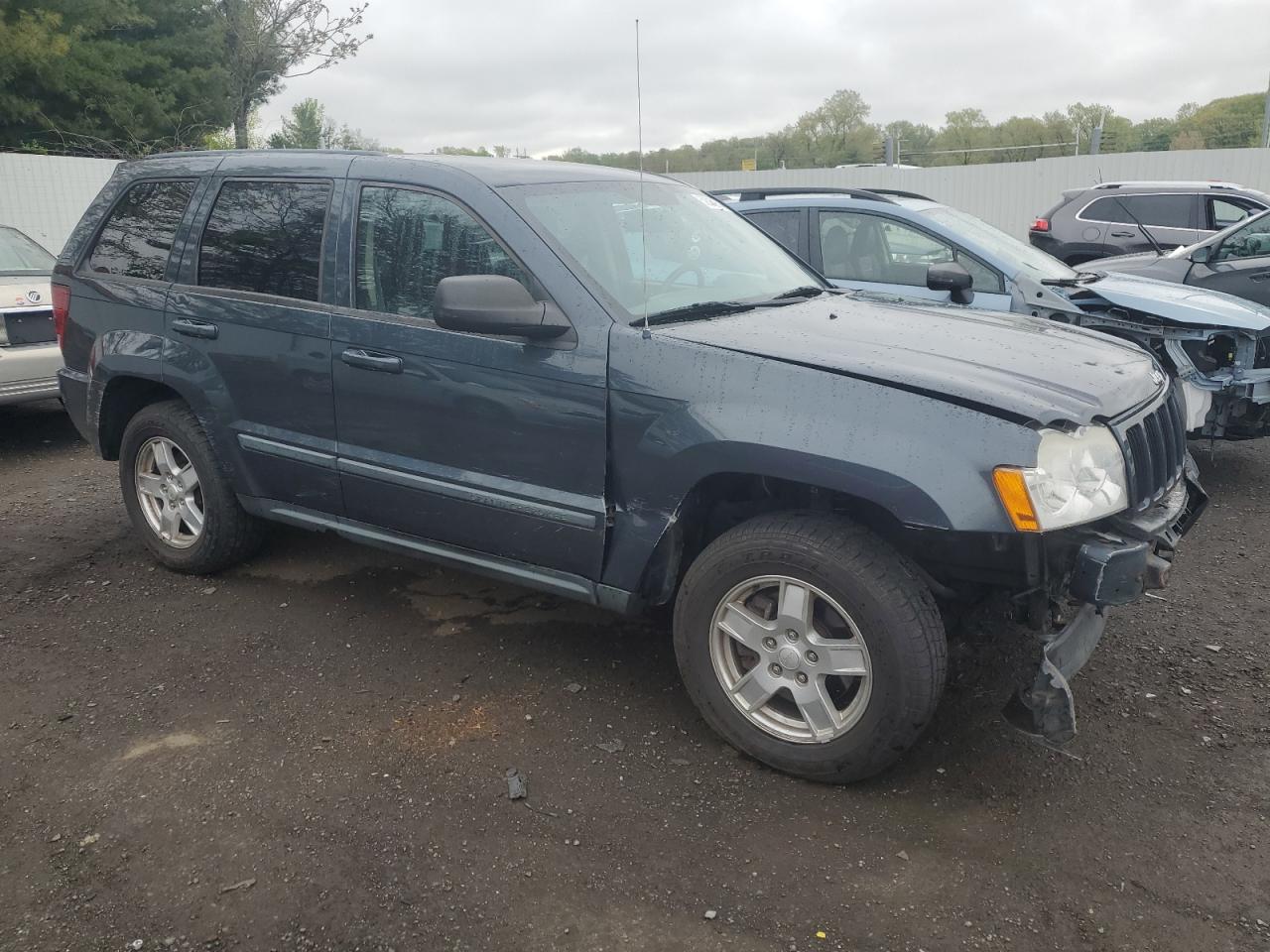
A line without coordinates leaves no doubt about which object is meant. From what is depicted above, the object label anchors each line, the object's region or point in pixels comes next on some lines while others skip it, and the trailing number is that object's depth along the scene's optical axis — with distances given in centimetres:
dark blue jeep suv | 295
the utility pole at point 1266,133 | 2031
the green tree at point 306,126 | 2704
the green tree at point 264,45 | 2586
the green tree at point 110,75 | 1902
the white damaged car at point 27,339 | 693
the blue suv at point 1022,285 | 588
